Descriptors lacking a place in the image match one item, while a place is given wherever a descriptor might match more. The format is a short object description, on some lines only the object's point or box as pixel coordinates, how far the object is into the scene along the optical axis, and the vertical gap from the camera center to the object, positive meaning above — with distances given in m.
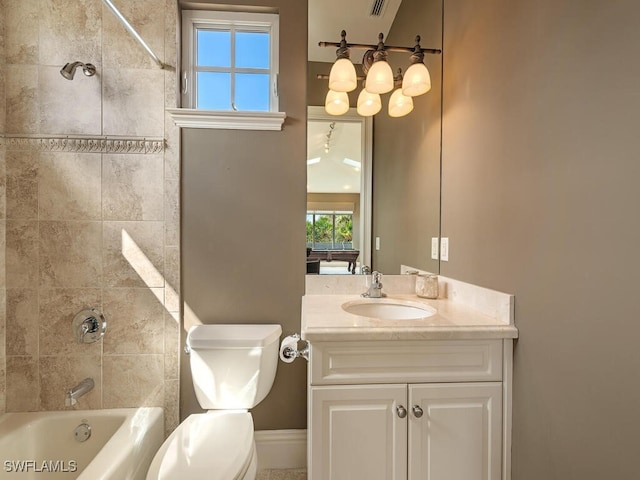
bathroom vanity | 0.99 -0.59
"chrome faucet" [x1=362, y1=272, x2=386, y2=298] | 1.50 -0.29
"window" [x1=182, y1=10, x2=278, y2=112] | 1.57 +0.93
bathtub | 1.29 -1.00
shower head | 1.34 +0.80
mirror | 1.53 +0.41
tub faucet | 1.31 -0.76
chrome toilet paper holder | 1.37 -0.58
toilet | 1.00 -0.75
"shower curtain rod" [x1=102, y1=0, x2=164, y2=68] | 1.19 +0.91
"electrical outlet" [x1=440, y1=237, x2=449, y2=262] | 1.43 -0.08
